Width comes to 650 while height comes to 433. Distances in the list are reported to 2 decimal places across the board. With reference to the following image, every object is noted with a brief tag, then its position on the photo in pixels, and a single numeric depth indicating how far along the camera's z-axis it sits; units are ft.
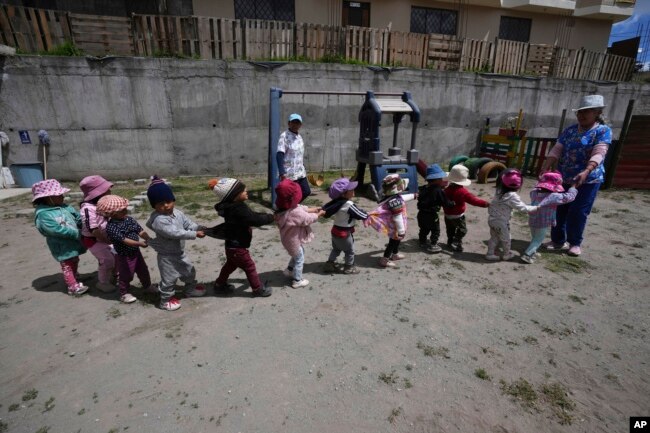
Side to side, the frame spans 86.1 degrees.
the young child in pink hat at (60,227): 11.93
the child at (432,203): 15.93
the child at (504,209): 14.92
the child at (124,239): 11.50
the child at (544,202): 15.23
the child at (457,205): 15.97
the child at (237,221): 11.67
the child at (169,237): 10.99
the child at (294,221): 12.41
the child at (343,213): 13.76
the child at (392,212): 14.70
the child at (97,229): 12.18
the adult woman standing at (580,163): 15.11
